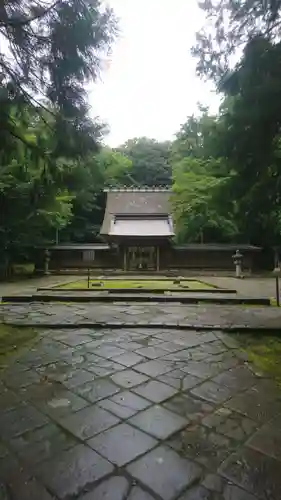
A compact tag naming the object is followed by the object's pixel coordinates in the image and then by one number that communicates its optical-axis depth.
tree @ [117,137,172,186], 29.97
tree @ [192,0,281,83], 3.80
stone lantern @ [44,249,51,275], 15.64
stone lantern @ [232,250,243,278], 14.32
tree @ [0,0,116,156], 3.62
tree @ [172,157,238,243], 15.23
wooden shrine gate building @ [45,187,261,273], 16.88
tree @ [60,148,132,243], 22.12
